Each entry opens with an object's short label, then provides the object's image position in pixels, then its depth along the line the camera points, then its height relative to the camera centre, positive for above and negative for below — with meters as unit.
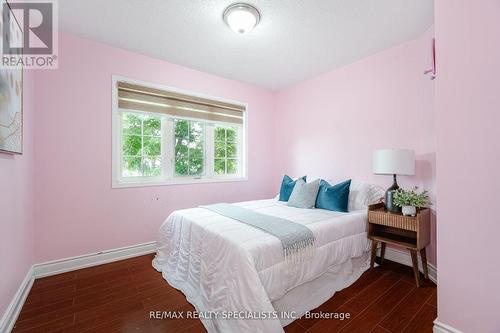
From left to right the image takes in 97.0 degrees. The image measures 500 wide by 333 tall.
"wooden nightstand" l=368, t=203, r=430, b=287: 2.02 -0.68
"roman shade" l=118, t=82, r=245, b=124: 2.75 +0.88
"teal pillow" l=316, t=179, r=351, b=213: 2.52 -0.37
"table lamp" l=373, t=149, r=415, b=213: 2.20 +0.03
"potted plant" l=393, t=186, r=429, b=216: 2.09 -0.34
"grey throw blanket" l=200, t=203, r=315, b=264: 1.65 -0.52
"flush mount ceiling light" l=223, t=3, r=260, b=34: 1.93 +1.35
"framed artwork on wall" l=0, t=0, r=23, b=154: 1.36 +0.49
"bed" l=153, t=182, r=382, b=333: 1.41 -0.79
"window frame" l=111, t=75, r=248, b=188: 2.66 +0.20
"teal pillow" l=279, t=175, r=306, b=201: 3.06 -0.32
